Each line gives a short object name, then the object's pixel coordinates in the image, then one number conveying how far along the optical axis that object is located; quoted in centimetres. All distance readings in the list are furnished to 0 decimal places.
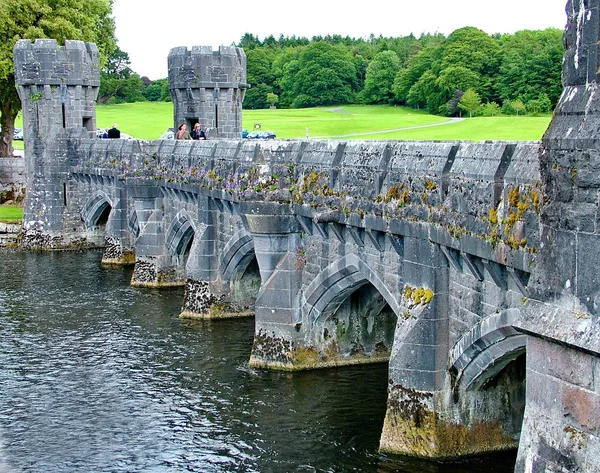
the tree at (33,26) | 4456
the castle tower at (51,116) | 4041
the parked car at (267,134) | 4968
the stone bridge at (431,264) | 935
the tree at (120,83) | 10538
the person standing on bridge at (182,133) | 3316
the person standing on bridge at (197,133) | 3280
